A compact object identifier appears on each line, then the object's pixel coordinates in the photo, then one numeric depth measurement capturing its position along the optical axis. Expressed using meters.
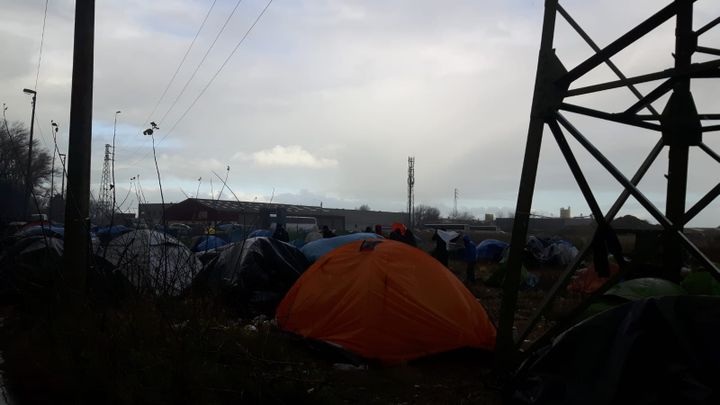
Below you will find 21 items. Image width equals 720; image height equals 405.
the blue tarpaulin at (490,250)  26.58
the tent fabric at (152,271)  6.27
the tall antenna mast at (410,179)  75.24
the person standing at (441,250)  17.17
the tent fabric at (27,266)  8.23
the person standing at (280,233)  20.27
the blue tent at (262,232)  21.39
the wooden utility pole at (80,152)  7.94
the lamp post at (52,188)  7.55
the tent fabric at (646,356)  3.11
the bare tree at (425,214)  105.21
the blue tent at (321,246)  12.54
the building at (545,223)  74.59
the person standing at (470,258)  17.62
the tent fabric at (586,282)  12.98
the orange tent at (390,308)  7.05
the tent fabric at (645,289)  6.02
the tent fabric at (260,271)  10.02
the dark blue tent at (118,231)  10.20
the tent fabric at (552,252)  22.52
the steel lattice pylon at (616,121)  5.02
